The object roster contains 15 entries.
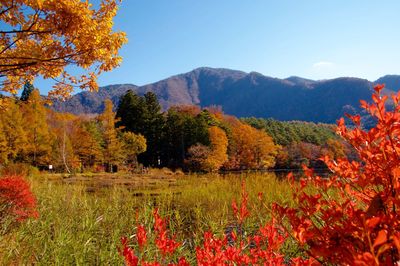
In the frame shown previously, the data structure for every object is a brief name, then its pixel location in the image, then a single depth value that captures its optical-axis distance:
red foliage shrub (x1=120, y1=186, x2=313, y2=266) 1.73
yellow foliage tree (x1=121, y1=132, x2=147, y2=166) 36.84
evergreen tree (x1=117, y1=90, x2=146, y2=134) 43.16
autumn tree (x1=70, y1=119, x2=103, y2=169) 35.22
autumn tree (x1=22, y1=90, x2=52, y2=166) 28.30
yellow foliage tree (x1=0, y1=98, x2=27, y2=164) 25.16
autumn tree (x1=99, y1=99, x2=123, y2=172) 34.56
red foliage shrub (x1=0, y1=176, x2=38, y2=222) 5.73
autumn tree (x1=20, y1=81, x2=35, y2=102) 49.00
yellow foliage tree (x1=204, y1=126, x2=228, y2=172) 37.44
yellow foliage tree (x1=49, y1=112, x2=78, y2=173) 32.16
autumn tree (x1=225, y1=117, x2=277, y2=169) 47.41
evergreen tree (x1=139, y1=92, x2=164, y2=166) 43.88
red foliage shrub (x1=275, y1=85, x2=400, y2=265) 1.18
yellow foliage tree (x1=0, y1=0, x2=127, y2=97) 5.20
